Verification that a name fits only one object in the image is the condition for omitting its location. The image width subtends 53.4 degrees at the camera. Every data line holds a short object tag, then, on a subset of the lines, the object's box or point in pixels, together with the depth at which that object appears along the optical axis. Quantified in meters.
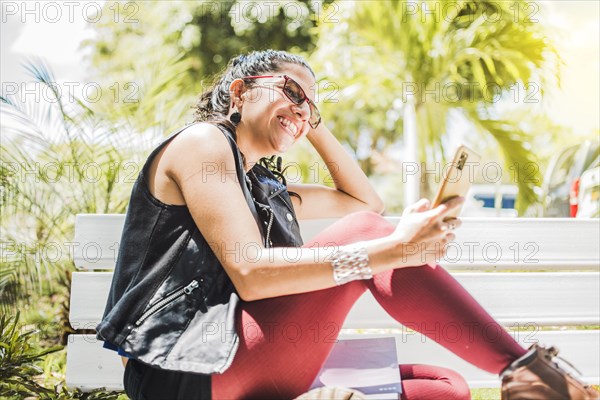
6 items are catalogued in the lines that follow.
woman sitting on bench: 1.53
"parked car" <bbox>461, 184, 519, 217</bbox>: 21.08
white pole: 8.16
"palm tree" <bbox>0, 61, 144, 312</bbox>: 3.37
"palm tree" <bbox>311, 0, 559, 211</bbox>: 7.55
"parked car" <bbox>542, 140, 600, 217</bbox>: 5.74
